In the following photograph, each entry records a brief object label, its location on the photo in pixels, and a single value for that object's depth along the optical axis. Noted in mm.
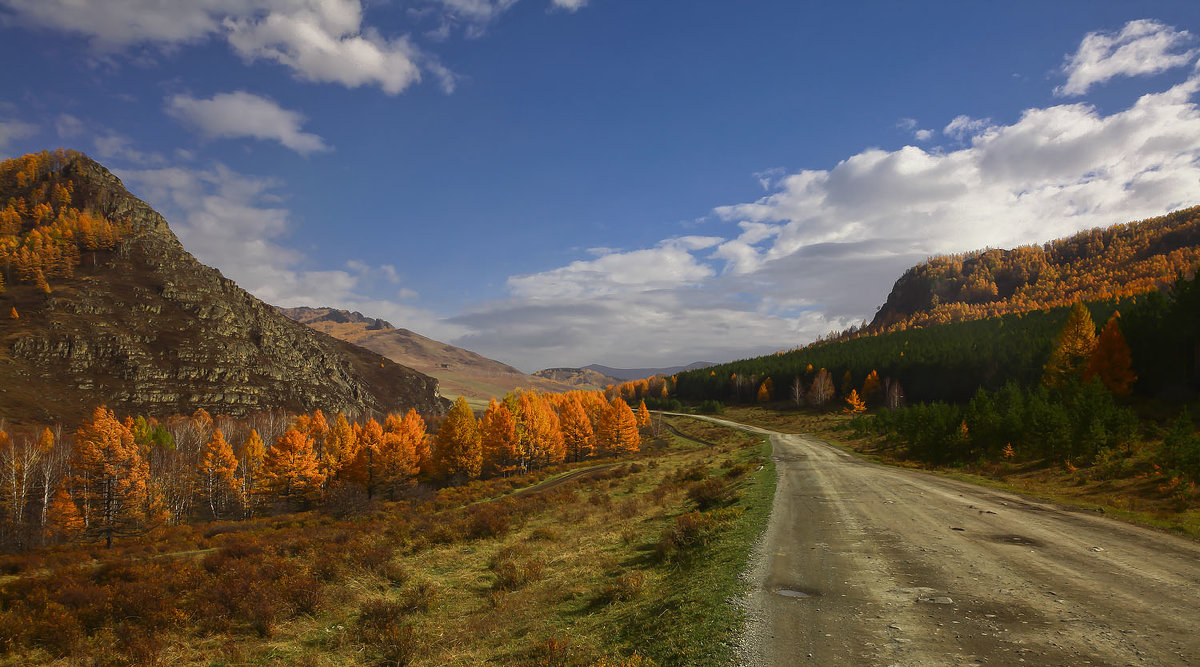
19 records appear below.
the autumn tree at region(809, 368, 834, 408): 126625
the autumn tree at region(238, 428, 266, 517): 73250
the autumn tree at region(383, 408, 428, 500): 69188
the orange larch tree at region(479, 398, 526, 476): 73438
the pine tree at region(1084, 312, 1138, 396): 49219
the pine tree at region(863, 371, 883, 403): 120000
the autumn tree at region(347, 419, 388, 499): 69625
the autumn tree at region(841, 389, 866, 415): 107812
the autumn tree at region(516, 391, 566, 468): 76688
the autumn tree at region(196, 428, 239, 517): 70625
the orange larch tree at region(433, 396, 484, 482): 68938
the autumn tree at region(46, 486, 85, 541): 54447
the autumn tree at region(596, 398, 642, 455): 90625
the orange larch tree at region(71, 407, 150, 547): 51000
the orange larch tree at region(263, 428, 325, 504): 66812
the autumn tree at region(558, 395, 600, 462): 90250
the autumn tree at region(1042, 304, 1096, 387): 61688
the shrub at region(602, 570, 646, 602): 14008
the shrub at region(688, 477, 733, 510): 27328
